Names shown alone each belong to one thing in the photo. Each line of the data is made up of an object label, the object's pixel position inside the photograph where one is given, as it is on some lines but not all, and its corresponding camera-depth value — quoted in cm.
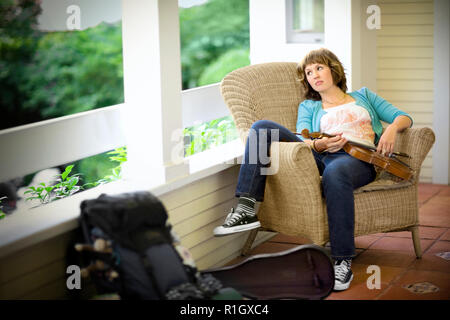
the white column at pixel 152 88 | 305
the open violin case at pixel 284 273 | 278
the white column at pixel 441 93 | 530
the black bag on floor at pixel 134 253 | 237
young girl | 321
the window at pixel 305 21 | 489
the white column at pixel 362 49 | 469
